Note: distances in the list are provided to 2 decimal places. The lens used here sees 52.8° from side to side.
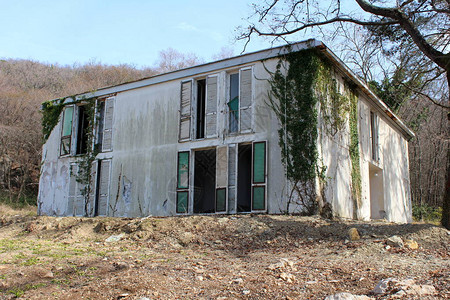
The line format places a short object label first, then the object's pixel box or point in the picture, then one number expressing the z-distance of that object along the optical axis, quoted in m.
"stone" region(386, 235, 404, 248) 7.73
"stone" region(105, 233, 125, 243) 9.30
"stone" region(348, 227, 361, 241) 8.41
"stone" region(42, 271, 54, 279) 6.48
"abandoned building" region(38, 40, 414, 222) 11.87
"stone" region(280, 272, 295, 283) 5.87
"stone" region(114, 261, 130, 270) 6.80
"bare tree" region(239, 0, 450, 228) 9.56
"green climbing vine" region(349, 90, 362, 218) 13.69
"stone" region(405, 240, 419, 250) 7.76
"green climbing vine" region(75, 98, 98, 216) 14.90
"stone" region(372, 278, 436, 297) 5.00
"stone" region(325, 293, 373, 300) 5.00
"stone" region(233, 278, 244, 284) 5.89
